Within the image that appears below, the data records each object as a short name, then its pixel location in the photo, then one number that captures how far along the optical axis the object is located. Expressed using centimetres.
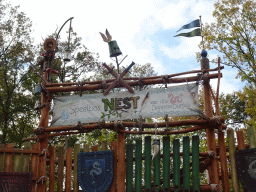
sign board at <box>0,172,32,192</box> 567
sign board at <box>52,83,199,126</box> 609
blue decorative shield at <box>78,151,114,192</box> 568
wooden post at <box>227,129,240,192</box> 530
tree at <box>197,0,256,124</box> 1667
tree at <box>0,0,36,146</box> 1806
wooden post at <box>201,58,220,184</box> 555
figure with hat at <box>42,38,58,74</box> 726
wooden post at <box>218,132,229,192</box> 544
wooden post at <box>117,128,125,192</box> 569
